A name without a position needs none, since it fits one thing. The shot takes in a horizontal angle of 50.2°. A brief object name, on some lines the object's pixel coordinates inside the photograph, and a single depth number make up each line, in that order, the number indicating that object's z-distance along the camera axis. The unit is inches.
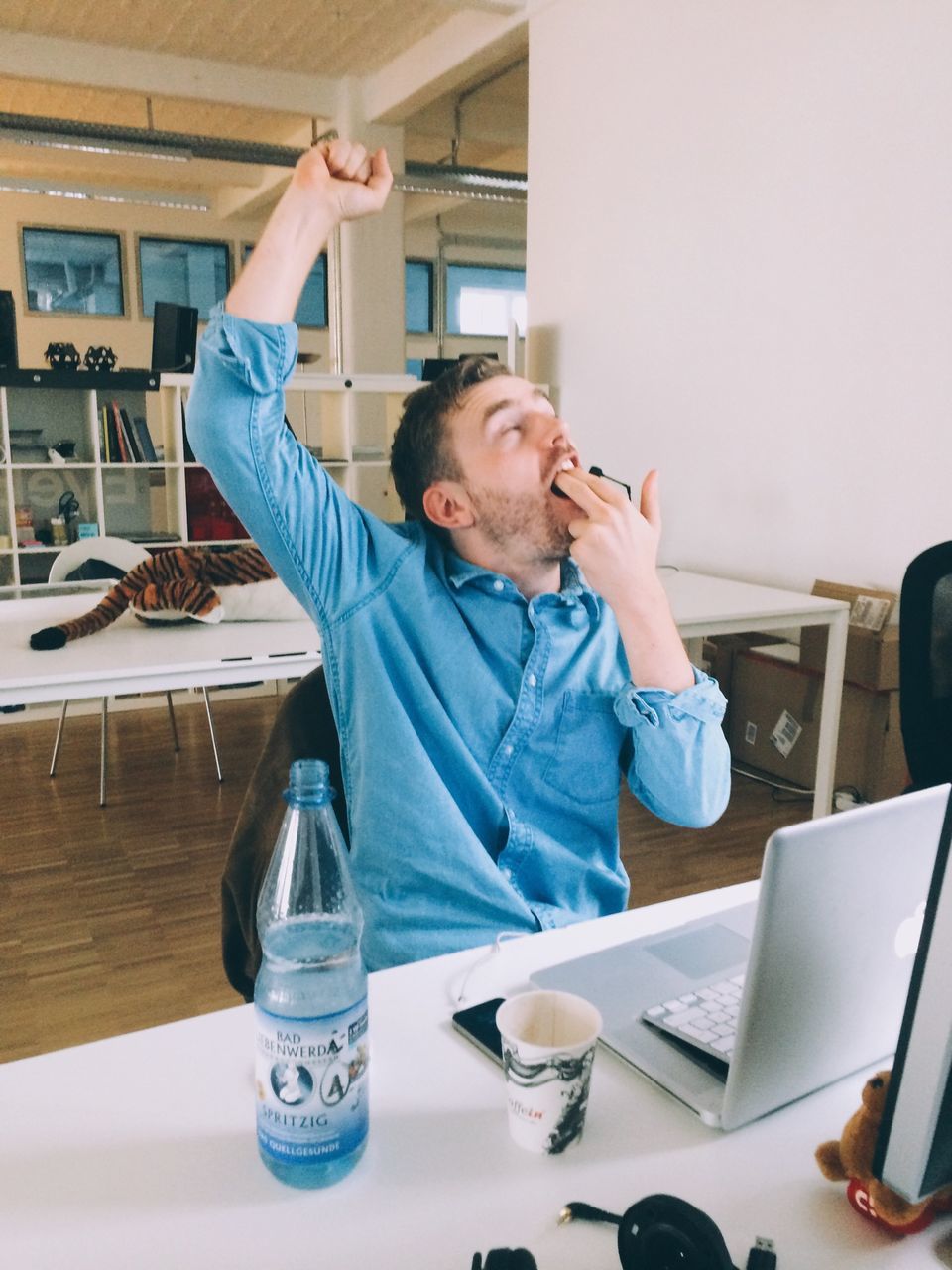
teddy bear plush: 24.3
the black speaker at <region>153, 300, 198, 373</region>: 209.3
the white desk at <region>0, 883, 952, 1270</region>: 24.2
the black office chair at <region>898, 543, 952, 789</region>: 73.7
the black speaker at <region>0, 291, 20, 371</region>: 200.5
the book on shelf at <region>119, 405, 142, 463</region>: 203.5
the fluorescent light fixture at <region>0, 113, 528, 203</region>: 232.2
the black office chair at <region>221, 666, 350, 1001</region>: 45.8
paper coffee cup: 26.5
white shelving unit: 195.2
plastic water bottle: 25.1
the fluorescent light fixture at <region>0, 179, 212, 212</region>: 258.2
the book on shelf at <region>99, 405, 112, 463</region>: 201.5
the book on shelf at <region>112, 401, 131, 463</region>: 201.8
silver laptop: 24.9
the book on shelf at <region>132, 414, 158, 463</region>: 206.4
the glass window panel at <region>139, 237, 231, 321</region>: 362.6
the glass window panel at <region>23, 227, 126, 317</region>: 346.9
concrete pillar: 260.1
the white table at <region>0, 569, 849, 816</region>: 88.9
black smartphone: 32.0
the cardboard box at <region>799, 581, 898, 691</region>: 127.1
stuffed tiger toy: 110.2
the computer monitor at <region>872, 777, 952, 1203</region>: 20.4
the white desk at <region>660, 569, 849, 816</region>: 118.3
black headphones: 21.6
